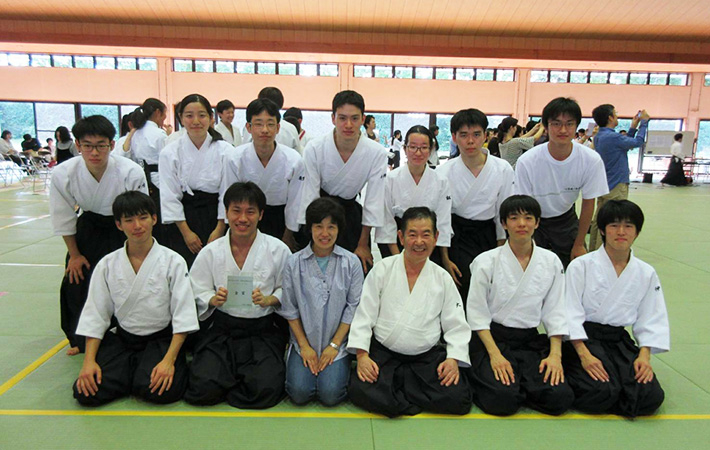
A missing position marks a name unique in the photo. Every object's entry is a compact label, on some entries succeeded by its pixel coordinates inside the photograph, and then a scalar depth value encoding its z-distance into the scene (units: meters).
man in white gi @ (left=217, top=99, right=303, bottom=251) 3.52
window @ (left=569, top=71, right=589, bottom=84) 19.02
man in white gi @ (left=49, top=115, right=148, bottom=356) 3.13
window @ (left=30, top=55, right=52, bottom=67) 17.50
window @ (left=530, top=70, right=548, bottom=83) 18.83
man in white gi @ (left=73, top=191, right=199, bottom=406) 2.75
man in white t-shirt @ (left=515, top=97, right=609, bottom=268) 3.79
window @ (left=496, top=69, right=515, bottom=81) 18.67
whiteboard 17.34
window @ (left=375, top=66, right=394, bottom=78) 18.50
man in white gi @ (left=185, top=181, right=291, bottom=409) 2.83
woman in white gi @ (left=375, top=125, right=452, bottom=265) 3.54
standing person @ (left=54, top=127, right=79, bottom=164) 9.55
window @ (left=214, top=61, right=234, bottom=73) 18.02
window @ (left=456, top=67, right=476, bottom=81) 18.72
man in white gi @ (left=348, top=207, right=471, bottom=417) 2.71
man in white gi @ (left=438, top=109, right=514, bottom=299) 3.51
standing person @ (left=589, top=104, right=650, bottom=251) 6.09
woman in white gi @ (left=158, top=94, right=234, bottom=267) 3.64
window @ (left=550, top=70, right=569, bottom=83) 18.91
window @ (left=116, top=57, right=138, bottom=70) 17.81
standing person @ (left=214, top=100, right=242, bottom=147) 5.57
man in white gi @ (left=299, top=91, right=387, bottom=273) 3.52
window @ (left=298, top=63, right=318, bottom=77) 18.25
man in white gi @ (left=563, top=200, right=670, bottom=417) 2.75
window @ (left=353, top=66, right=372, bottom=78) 18.38
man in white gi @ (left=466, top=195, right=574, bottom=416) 2.80
